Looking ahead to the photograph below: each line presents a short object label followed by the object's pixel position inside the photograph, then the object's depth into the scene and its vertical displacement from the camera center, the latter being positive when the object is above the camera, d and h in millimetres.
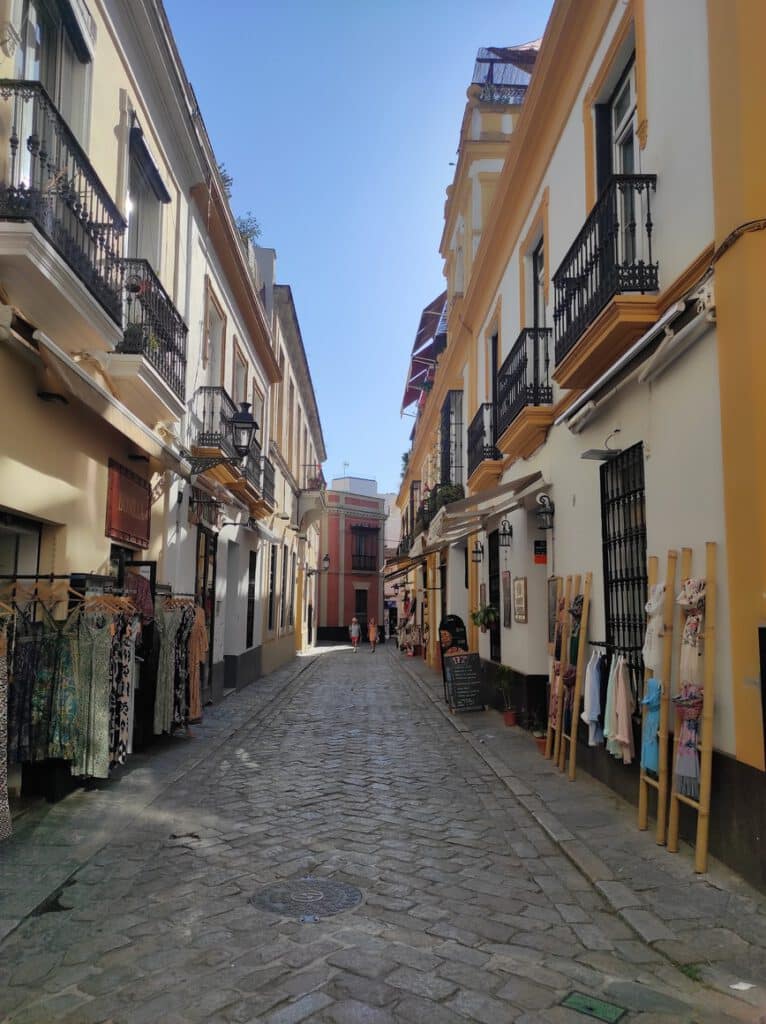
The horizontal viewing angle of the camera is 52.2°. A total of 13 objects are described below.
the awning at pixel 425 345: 23375 +7958
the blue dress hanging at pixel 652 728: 5250 -832
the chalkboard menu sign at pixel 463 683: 11828 -1206
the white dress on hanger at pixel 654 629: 5352 -168
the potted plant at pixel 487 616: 11906 -193
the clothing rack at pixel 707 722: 4586 -693
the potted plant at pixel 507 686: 10633 -1130
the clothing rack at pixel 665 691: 5105 -565
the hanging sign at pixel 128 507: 7914 +1023
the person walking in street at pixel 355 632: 35841 -1368
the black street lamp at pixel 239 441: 10242 +2776
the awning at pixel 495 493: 9649 +1431
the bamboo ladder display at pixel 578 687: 7008 -748
